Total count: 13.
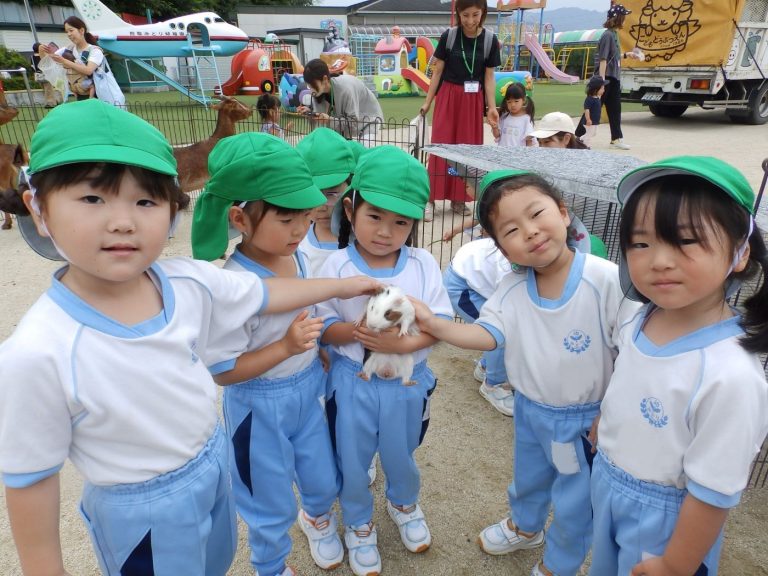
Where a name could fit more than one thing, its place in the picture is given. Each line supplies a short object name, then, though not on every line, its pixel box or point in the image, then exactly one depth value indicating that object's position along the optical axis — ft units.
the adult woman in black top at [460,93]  17.39
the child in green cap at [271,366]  5.16
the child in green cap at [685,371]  3.72
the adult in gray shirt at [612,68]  26.74
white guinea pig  5.33
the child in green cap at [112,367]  3.41
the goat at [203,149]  18.24
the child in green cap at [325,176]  7.96
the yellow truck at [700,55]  35.24
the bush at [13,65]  61.16
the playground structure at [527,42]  75.87
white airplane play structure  57.16
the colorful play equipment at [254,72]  68.08
